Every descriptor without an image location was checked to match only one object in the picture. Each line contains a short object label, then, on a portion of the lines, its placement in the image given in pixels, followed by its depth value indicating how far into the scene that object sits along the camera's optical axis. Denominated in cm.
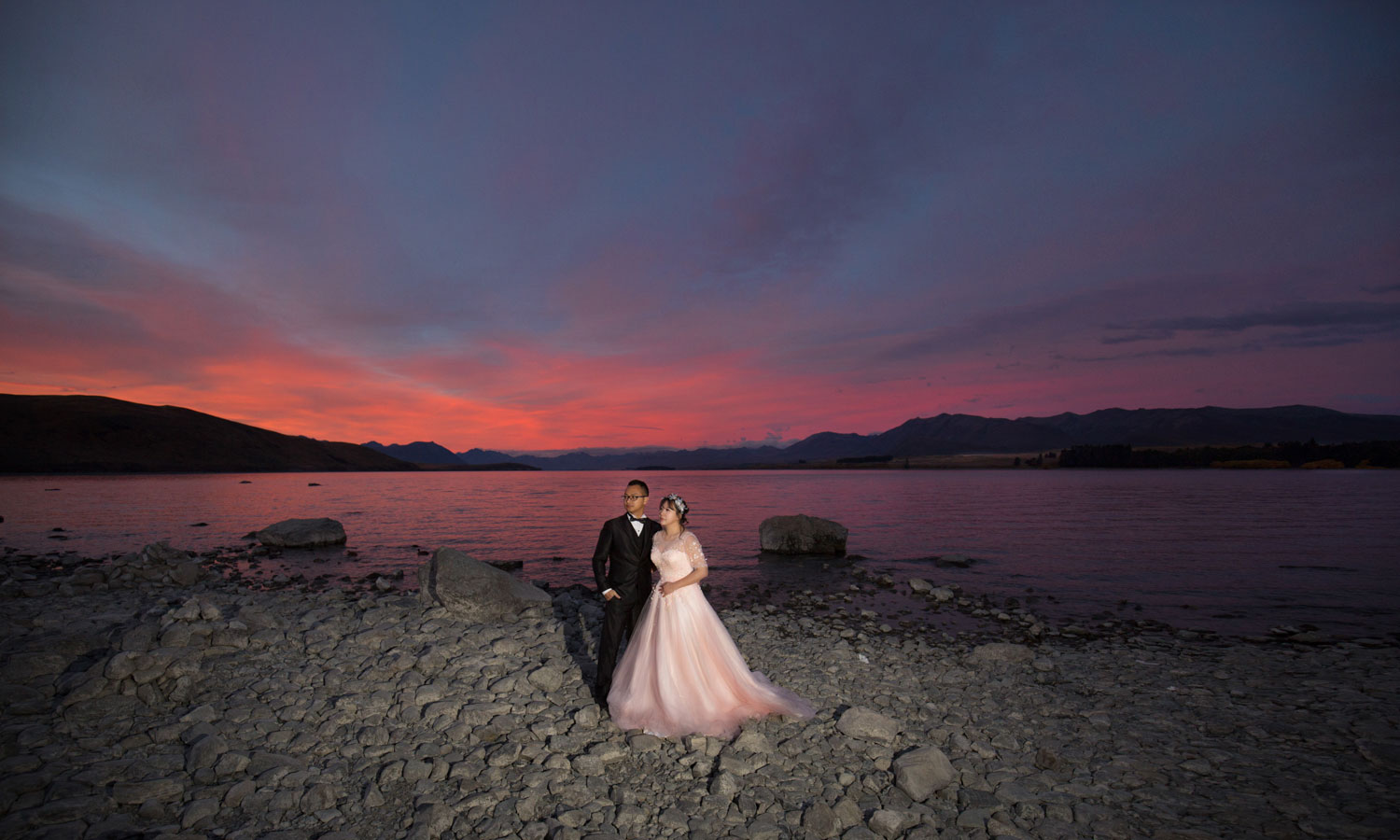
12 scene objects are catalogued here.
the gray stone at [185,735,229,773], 700
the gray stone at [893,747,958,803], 687
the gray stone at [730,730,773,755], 761
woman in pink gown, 807
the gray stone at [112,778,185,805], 630
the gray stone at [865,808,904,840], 616
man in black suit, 884
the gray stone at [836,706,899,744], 810
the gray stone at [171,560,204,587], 1991
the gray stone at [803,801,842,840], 613
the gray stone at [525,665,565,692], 968
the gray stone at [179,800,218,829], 598
